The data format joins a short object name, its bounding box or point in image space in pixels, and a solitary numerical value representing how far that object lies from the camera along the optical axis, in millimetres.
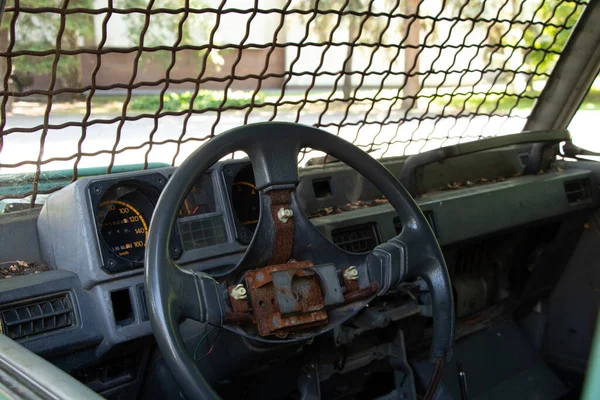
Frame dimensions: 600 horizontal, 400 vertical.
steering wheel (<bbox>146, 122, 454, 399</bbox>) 1549
